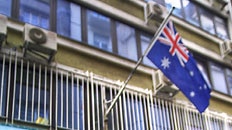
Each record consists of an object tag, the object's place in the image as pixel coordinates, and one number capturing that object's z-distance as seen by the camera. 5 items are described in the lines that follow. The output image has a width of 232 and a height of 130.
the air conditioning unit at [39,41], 8.97
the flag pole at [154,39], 9.08
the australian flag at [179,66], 9.17
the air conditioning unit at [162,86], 11.21
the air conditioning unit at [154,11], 12.40
